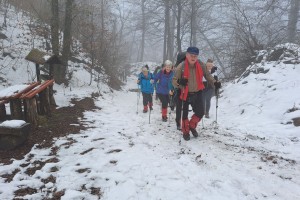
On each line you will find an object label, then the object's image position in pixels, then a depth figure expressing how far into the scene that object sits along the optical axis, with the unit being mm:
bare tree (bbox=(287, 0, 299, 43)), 20219
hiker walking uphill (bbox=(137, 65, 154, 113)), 10523
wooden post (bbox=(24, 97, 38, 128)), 6584
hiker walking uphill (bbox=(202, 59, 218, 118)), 9294
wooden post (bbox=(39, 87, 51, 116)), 7799
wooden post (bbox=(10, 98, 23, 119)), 6484
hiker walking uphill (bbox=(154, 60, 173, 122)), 9375
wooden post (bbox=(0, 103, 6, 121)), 6686
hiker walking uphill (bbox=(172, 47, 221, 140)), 6566
